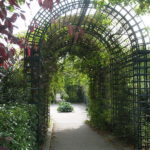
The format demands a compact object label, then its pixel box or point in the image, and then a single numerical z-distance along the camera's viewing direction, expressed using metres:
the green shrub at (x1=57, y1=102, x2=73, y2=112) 21.38
